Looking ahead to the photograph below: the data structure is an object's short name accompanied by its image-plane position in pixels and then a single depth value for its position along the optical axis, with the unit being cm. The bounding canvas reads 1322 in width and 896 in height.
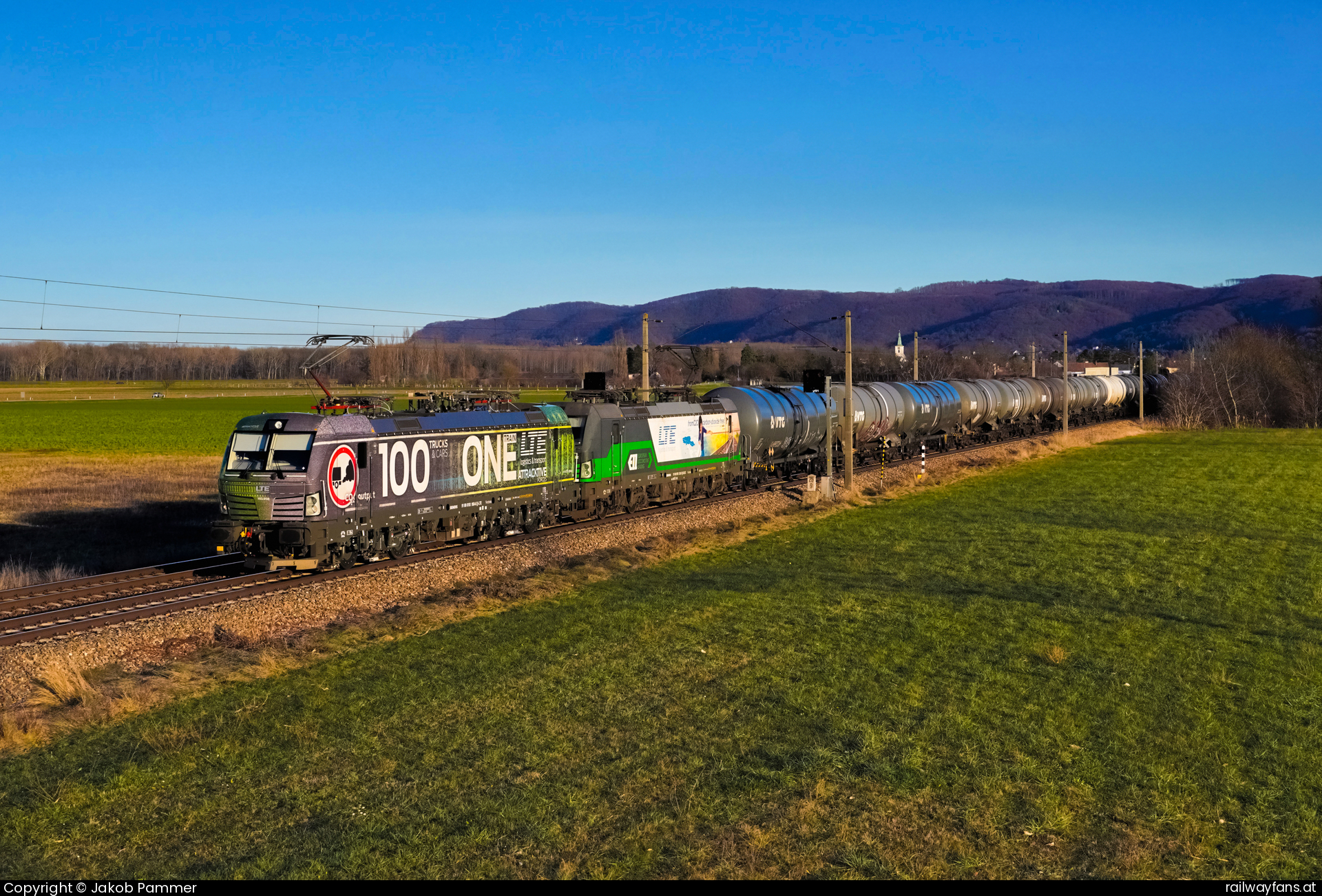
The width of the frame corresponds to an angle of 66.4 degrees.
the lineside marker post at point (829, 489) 4003
